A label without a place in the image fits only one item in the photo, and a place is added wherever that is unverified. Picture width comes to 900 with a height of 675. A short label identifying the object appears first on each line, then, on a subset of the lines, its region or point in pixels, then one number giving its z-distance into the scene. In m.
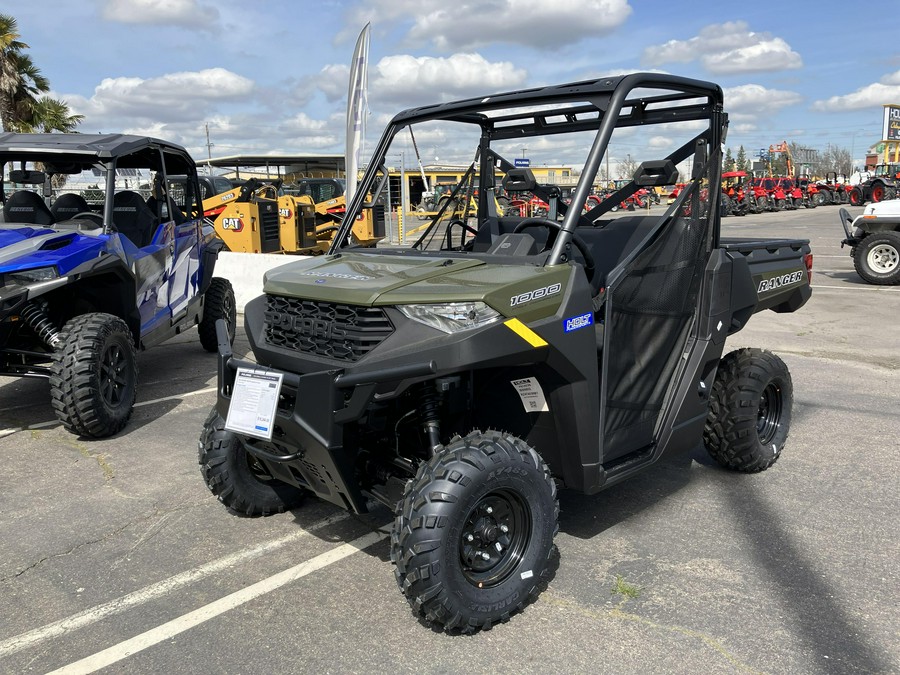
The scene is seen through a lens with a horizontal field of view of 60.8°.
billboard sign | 69.02
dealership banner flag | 13.74
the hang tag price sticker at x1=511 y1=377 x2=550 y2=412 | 3.34
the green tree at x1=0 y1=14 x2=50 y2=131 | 23.27
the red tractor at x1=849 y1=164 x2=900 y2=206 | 37.06
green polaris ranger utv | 2.93
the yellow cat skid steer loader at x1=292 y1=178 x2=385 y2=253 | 18.64
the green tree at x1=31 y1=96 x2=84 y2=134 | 24.34
